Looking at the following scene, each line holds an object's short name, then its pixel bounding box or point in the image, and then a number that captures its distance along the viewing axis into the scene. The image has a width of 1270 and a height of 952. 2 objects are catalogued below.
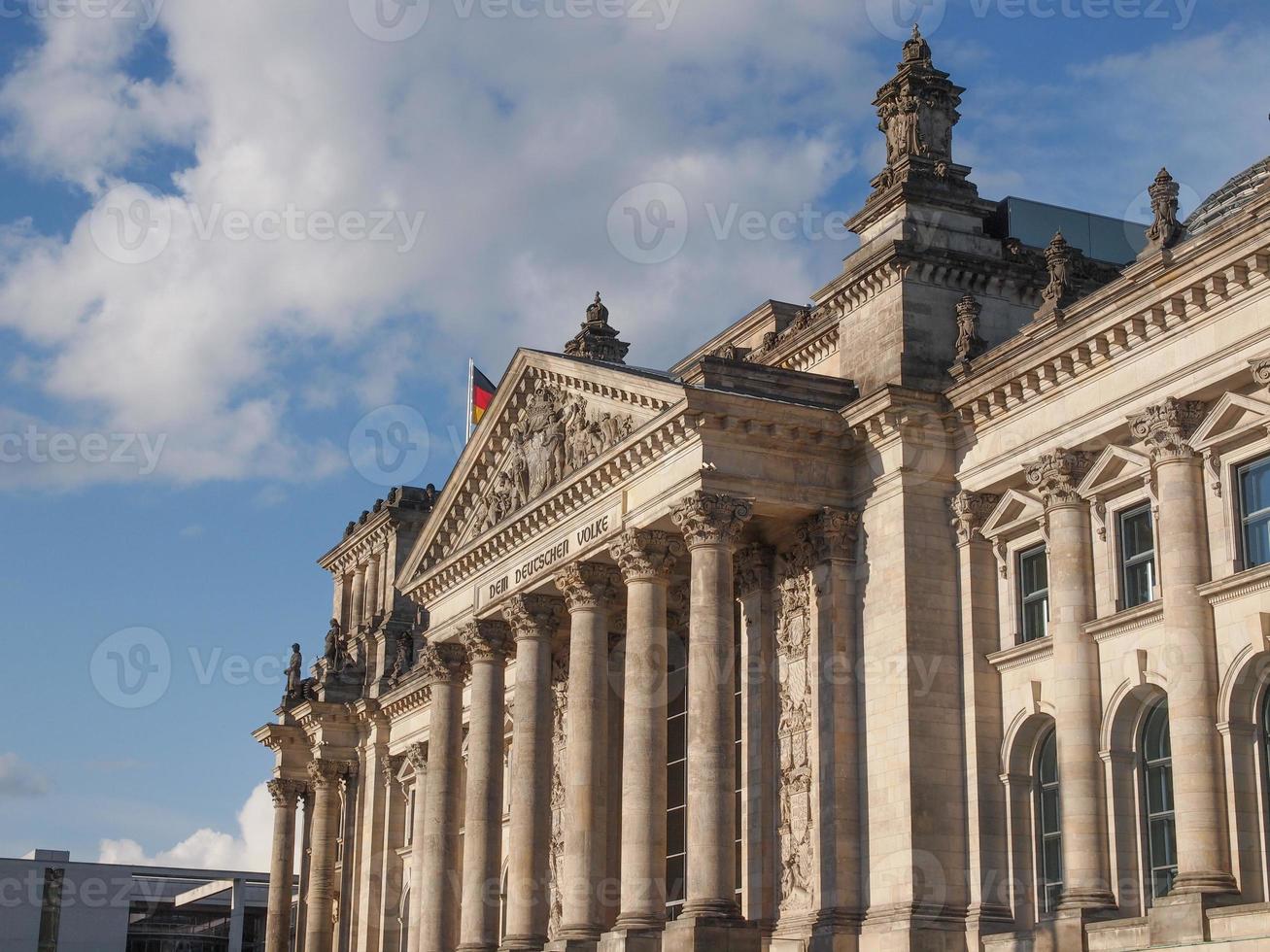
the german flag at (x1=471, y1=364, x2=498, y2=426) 58.91
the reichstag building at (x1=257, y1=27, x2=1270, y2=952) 29.27
